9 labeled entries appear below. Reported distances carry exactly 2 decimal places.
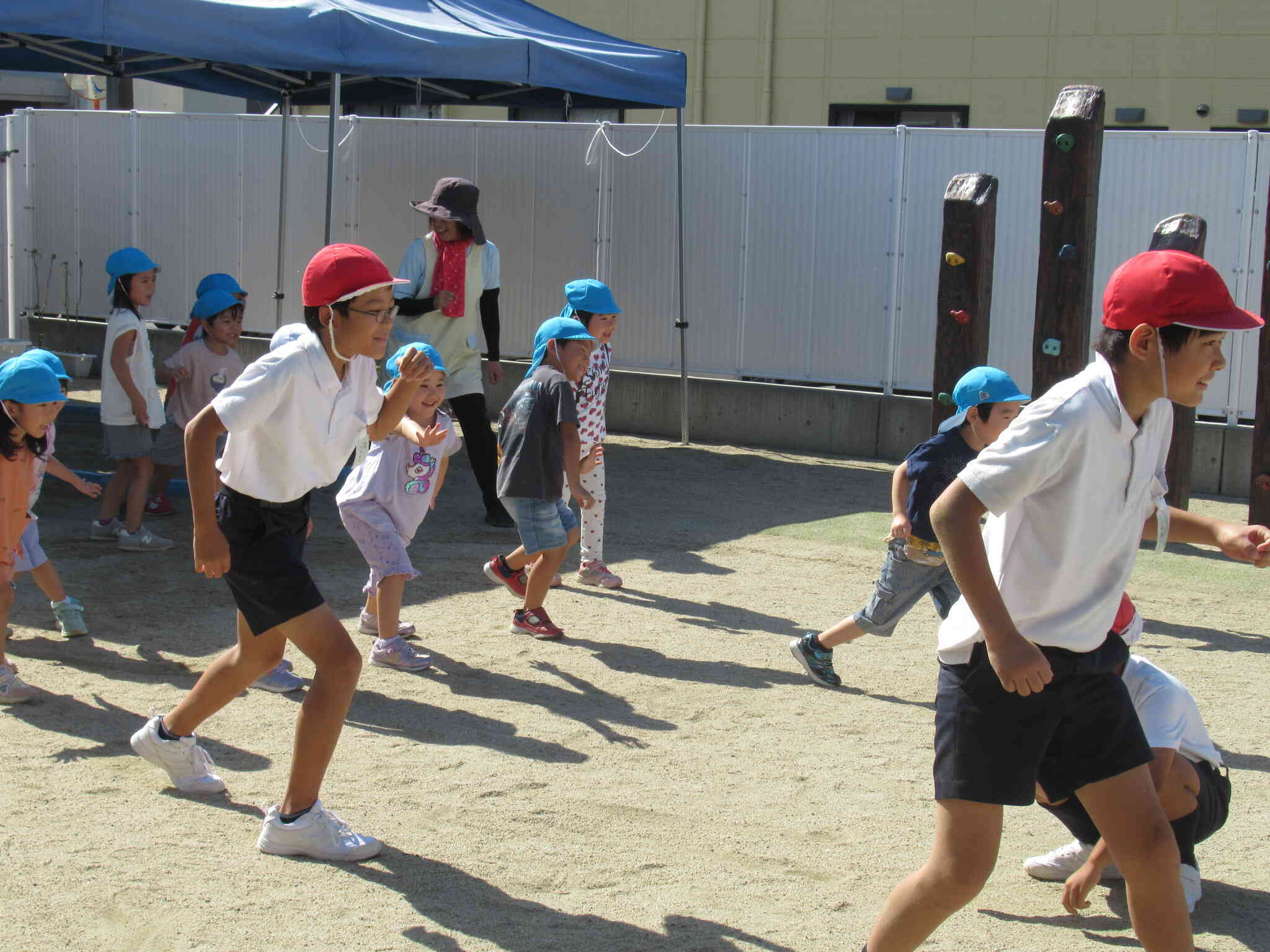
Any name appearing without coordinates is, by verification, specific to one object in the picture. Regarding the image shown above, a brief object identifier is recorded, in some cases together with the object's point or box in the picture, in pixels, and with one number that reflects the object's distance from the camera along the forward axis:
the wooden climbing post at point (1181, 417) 8.02
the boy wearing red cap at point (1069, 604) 2.72
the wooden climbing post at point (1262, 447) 7.99
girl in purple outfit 5.63
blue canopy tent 7.64
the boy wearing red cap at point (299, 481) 3.75
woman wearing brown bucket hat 8.44
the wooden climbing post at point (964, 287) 8.04
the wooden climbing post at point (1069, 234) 7.90
